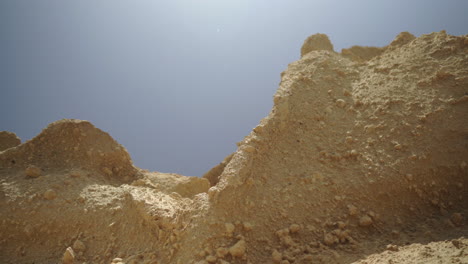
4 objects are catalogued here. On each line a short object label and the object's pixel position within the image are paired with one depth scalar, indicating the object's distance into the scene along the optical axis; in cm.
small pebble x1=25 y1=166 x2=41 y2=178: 571
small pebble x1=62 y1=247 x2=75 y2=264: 420
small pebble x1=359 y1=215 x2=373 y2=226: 383
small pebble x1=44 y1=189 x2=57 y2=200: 515
